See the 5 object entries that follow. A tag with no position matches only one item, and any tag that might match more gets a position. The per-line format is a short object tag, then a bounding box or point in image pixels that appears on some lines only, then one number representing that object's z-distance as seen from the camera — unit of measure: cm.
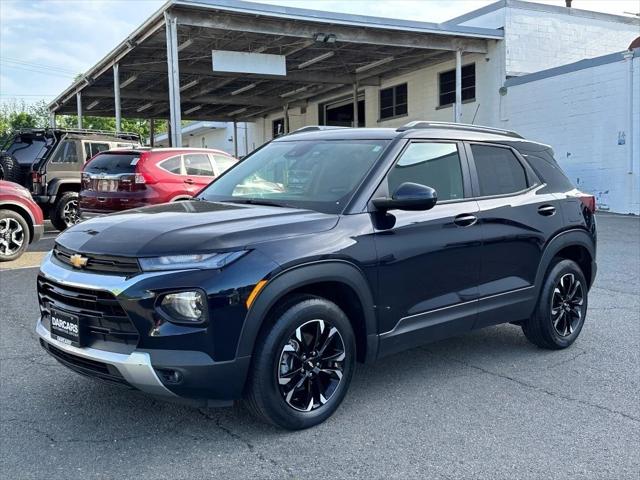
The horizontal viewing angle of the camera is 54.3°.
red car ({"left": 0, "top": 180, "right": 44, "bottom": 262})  948
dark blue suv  321
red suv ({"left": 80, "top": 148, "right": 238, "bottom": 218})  1010
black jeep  1249
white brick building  1688
